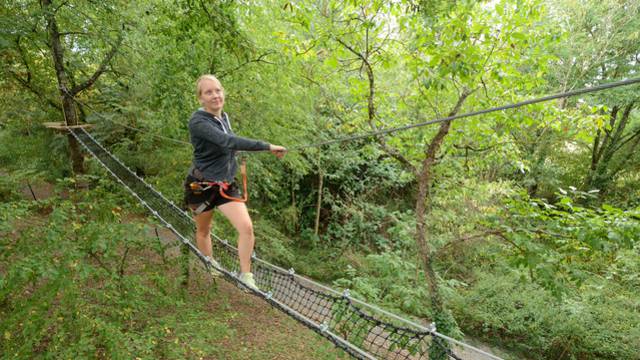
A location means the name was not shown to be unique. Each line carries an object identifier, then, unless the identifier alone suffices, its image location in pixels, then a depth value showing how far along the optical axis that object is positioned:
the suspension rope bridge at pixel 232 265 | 2.03
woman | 1.92
